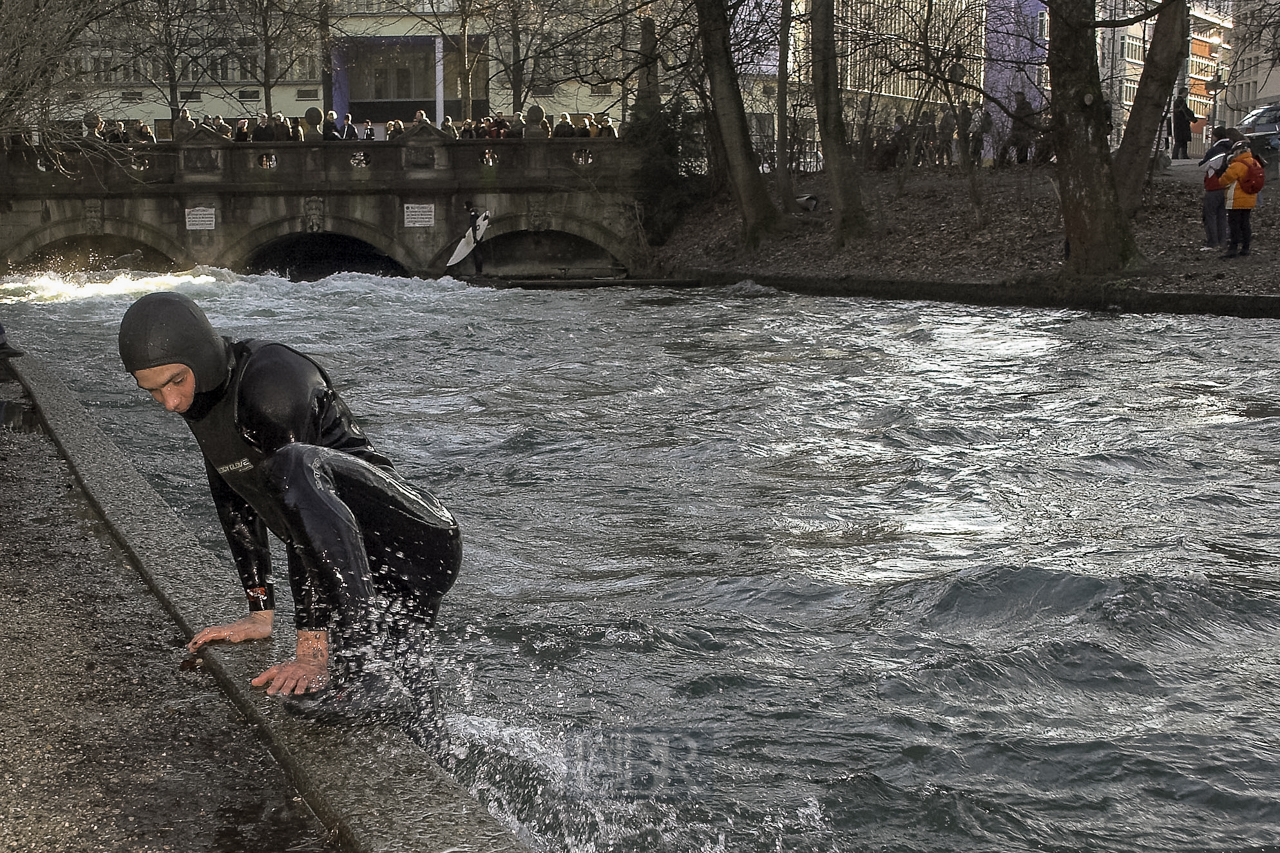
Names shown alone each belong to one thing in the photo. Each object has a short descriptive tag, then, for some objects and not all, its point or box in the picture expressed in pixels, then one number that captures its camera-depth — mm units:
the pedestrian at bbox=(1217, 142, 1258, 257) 19156
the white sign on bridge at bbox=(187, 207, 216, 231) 35719
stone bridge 34969
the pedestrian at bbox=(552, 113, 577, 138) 36688
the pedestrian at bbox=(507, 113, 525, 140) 36631
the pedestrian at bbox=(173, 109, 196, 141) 35688
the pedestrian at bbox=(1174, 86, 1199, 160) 35344
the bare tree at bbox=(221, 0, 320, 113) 41156
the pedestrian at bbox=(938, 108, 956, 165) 36469
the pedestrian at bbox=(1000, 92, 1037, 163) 33906
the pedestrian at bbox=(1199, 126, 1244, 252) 19734
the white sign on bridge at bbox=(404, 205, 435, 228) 36531
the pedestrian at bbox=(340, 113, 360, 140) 37406
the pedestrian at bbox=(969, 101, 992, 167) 32406
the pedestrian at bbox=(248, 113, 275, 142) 36344
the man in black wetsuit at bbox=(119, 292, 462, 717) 3559
